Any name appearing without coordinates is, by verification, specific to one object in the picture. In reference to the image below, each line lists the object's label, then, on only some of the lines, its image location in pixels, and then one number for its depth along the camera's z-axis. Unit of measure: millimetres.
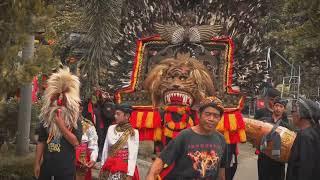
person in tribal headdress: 5492
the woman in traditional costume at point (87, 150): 6711
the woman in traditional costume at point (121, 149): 6367
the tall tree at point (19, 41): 4711
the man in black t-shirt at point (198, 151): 4496
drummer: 7219
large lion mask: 7531
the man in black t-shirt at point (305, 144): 5121
